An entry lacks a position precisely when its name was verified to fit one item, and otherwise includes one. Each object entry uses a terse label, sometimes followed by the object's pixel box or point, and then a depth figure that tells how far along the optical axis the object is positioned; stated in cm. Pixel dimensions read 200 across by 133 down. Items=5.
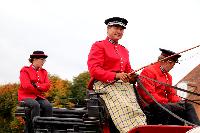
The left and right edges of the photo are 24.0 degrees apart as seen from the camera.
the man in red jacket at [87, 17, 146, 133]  557
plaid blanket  554
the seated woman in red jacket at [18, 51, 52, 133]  719
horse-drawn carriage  580
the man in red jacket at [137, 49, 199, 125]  628
